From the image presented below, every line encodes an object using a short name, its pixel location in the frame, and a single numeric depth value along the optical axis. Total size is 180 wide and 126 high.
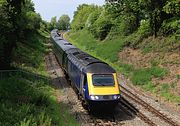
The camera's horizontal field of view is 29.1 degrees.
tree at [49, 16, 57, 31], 161.38
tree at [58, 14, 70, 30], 189.88
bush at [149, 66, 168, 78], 29.27
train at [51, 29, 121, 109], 20.02
